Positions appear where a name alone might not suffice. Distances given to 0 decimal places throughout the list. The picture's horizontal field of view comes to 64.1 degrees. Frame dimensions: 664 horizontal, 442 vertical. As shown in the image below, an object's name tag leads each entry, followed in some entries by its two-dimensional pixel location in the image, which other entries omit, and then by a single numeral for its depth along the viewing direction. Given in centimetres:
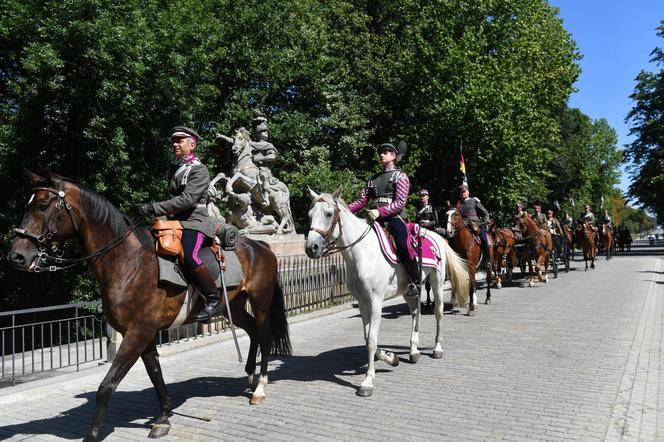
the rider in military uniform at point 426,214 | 1209
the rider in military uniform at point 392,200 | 690
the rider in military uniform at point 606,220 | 3084
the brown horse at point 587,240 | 2444
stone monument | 1541
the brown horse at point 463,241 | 1217
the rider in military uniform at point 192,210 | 518
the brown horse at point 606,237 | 3043
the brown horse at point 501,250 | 1636
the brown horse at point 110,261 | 446
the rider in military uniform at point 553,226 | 2164
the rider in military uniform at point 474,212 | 1327
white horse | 605
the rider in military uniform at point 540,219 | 1966
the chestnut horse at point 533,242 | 1797
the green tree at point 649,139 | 4104
